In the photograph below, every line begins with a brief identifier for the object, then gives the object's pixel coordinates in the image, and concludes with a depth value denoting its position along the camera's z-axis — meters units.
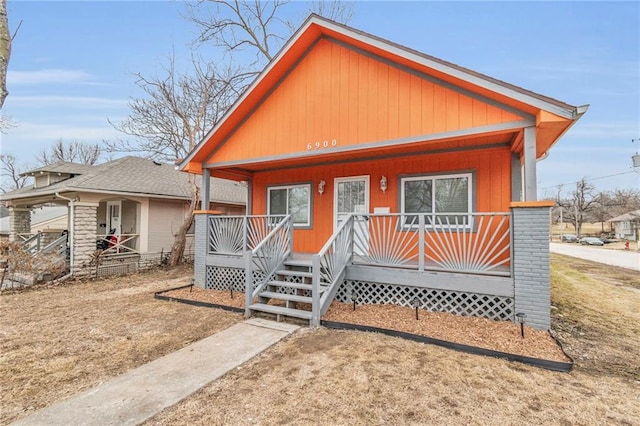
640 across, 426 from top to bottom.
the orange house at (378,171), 5.20
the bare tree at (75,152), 33.75
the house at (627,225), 39.75
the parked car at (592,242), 35.25
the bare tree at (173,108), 14.21
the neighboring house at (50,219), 16.69
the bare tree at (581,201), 48.75
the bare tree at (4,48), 4.70
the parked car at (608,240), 38.92
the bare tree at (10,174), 32.47
